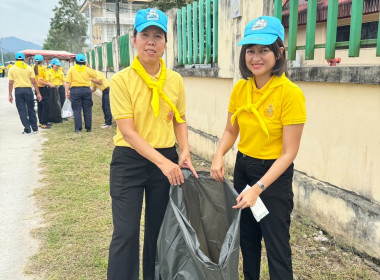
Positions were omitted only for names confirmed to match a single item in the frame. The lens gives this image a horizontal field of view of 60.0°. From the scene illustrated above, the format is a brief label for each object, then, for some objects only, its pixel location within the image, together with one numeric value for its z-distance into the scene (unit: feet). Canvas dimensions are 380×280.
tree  137.18
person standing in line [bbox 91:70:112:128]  27.07
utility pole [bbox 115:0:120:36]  63.49
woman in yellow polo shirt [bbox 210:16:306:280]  5.40
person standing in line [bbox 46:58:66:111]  30.55
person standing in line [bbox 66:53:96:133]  24.72
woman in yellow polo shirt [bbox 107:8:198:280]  5.90
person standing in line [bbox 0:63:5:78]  136.31
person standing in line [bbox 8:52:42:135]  24.86
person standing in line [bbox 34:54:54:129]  28.50
